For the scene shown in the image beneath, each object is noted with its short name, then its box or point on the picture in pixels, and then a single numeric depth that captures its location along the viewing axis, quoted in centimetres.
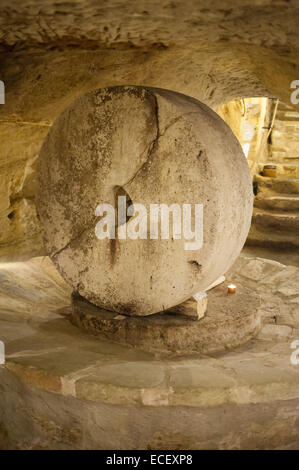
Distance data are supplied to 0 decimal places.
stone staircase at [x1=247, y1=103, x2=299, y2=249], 591
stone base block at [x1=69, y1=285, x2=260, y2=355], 277
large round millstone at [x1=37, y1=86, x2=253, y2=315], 254
